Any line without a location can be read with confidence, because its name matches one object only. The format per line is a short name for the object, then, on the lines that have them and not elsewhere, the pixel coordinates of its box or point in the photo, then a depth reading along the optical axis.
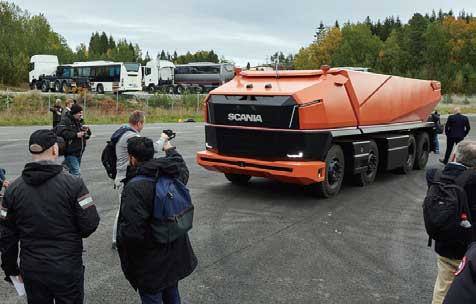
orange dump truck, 8.45
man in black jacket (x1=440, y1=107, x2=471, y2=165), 13.82
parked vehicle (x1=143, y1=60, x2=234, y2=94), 53.57
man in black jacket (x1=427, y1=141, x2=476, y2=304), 3.81
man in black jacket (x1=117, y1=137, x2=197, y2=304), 3.46
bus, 45.06
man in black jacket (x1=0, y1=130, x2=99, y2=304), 3.26
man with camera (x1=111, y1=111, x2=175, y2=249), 5.80
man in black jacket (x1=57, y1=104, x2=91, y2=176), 8.18
